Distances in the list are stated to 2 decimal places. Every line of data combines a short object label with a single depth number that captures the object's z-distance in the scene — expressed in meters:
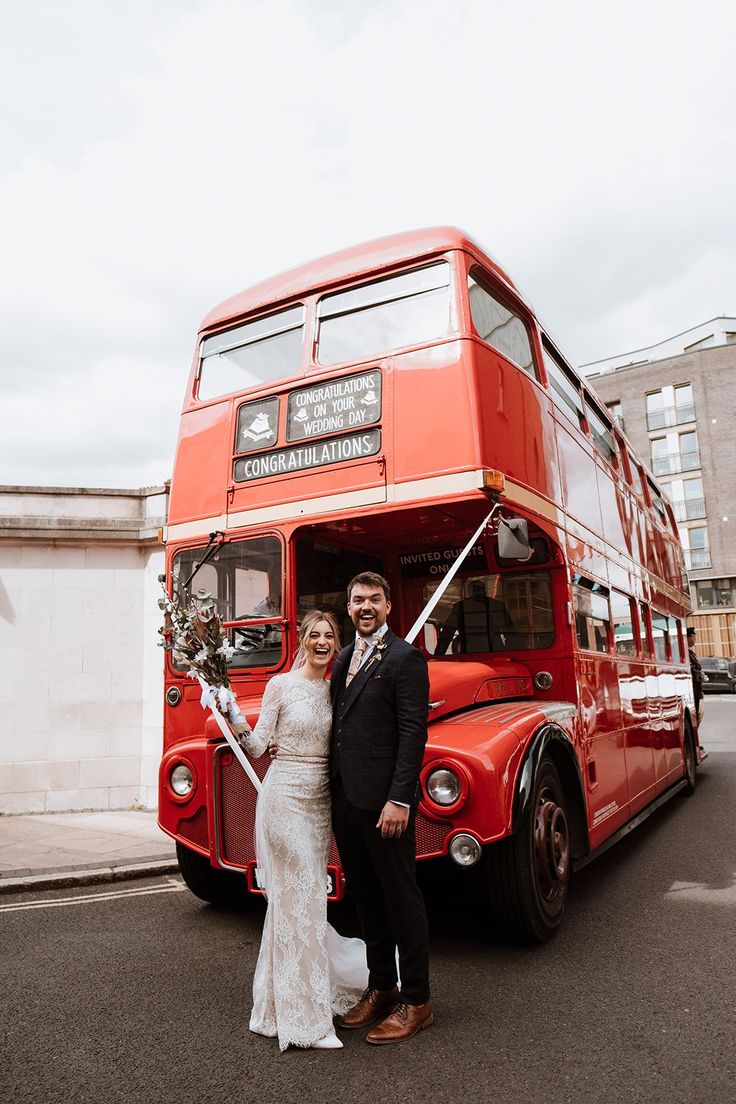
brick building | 41.66
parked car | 31.30
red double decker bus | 4.38
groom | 3.26
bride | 3.23
